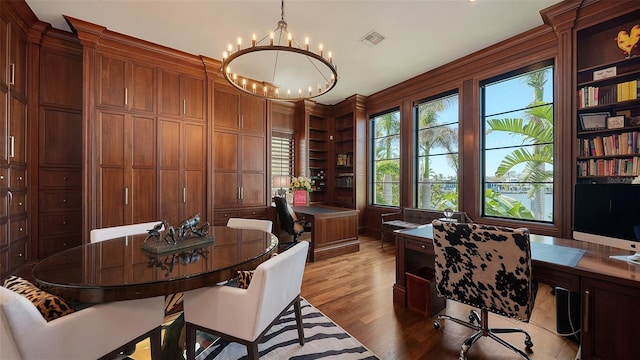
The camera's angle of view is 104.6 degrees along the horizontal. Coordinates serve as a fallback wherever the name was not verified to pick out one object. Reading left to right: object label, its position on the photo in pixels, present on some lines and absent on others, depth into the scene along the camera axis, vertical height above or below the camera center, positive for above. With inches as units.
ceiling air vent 125.8 +74.8
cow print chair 61.2 -24.5
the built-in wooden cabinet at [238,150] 166.4 +21.1
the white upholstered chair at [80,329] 38.6 -27.5
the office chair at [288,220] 159.8 -25.9
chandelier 144.8 +74.5
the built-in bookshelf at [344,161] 240.4 +19.0
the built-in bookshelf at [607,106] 101.2 +32.0
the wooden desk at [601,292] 52.6 -25.1
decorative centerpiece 70.2 -18.4
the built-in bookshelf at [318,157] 253.4 +24.2
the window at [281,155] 224.5 +23.0
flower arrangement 181.5 -2.8
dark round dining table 48.1 -20.2
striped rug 69.4 -49.4
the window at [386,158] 210.2 +19.9
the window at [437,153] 169.9 +20.2
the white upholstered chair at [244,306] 52.4 -28.1
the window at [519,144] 129.6 +20.5
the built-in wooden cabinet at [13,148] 99.3 +13.5
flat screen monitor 60.3 -8.9
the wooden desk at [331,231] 155.9 -33.5
